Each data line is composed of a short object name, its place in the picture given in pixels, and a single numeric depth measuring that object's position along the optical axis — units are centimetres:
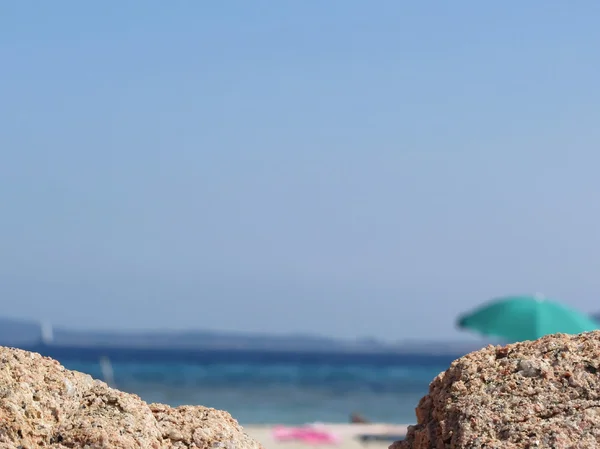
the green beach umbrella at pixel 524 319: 1509
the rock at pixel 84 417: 323
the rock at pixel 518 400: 332
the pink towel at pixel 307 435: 1437
